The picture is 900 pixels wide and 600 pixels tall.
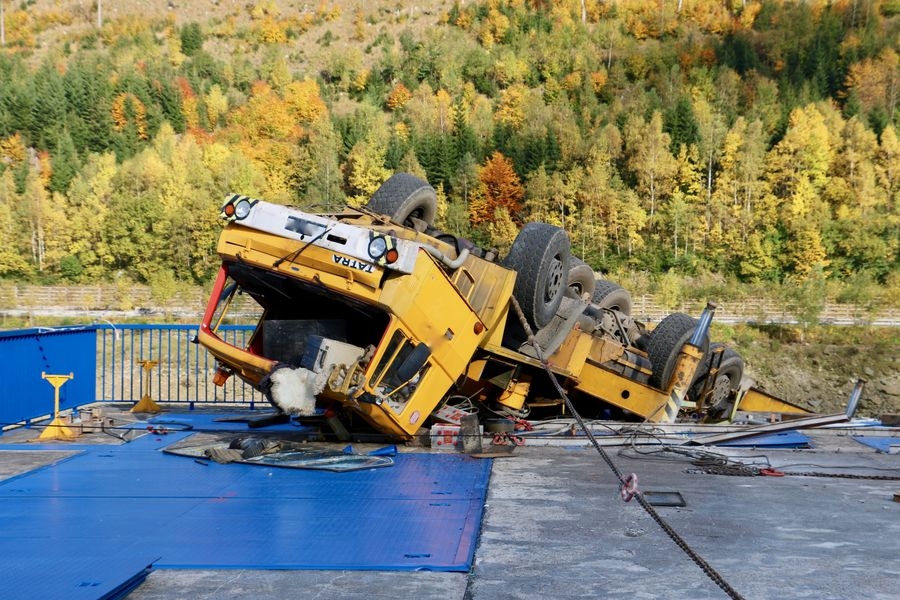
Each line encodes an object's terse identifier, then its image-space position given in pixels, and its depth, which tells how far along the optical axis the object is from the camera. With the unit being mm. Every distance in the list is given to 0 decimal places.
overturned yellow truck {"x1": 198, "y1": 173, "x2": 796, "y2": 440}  9469
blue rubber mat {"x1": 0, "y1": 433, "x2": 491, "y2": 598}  5922
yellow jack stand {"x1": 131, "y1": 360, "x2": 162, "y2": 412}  13711
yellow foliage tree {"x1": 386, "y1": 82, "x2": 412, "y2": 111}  101156
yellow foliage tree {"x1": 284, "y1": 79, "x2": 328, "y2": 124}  98000
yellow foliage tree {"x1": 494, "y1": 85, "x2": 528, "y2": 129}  87906
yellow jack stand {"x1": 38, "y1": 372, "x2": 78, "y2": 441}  11156
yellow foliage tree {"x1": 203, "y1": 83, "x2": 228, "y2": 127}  99125
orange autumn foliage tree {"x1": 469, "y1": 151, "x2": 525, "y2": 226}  74562
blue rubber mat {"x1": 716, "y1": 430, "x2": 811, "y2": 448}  10969
